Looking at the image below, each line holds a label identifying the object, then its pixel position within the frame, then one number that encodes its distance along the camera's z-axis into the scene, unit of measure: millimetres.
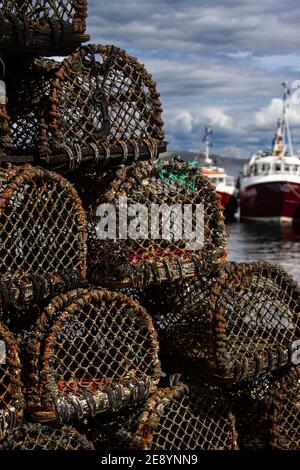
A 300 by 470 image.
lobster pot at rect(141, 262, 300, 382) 3568
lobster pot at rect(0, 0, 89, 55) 3211
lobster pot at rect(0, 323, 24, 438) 2994
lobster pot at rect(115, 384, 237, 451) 3346
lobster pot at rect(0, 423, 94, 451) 3057
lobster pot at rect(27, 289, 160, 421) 3068
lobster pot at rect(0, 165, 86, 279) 3145
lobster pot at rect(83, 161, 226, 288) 3449
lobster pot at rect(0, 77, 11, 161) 3168
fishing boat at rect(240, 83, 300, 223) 32812
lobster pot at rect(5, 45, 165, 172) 3361
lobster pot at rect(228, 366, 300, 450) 3812
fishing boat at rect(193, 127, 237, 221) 39003
